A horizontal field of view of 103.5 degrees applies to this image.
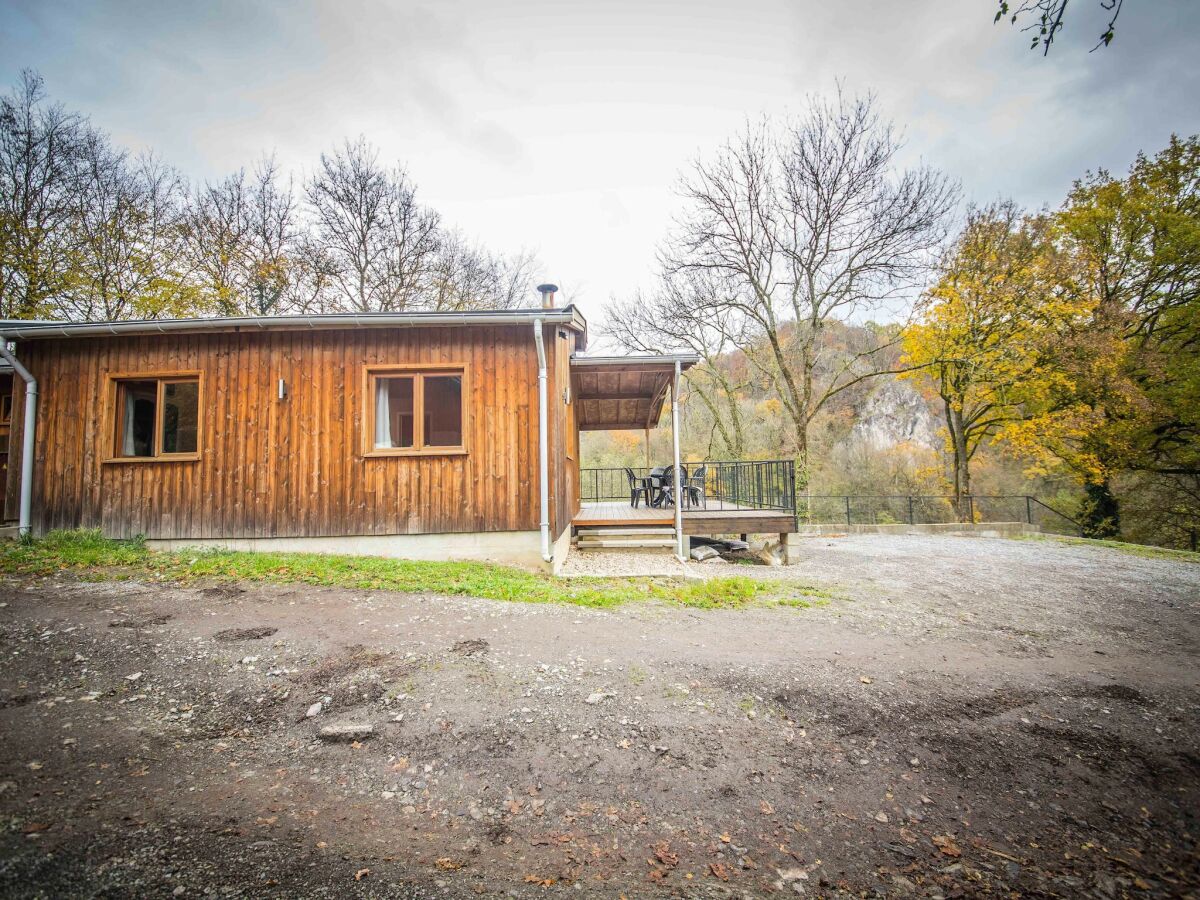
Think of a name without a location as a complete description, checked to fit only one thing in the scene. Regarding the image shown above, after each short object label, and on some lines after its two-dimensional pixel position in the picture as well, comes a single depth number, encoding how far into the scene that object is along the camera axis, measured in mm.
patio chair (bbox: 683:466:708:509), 9385
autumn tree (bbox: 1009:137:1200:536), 12758
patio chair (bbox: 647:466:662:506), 10124
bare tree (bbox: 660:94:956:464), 13211
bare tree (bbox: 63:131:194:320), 12609
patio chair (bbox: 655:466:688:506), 9750
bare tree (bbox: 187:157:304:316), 14312
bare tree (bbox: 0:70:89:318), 11648
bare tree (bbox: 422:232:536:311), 16672
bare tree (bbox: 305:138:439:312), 15305
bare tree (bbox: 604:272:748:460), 15641
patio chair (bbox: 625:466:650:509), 10484
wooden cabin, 6590
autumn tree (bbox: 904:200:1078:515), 13734
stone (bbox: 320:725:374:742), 2592
